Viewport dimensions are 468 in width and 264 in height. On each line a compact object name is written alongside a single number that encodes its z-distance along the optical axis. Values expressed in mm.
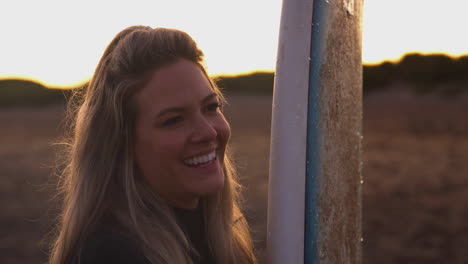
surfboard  1766
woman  1626
